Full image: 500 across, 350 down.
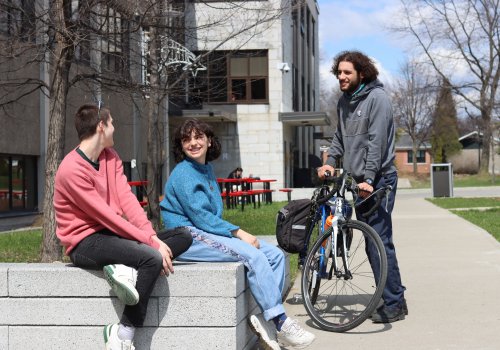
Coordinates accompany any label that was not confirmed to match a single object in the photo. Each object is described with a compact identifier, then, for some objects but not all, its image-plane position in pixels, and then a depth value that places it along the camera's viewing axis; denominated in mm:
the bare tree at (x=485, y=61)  56031
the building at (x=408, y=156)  98625
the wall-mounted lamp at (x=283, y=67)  36859
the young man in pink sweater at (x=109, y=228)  4617
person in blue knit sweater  4977
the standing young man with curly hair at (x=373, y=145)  6230
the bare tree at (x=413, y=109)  73625
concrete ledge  4703
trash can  30683
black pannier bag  6348
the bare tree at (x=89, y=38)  8898
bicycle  5773
